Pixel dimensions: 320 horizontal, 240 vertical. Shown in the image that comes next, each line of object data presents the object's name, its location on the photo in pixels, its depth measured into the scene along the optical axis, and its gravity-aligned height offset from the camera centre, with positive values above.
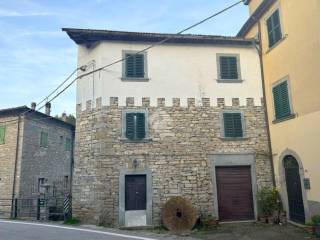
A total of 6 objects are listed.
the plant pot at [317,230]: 9.45 -1.38
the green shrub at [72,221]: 11.86 -1.18
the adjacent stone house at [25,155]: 17.42 +2.08
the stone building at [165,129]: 11.99 +2.29
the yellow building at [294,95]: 10.54 +3.24
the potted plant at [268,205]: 12.15 -0.78
